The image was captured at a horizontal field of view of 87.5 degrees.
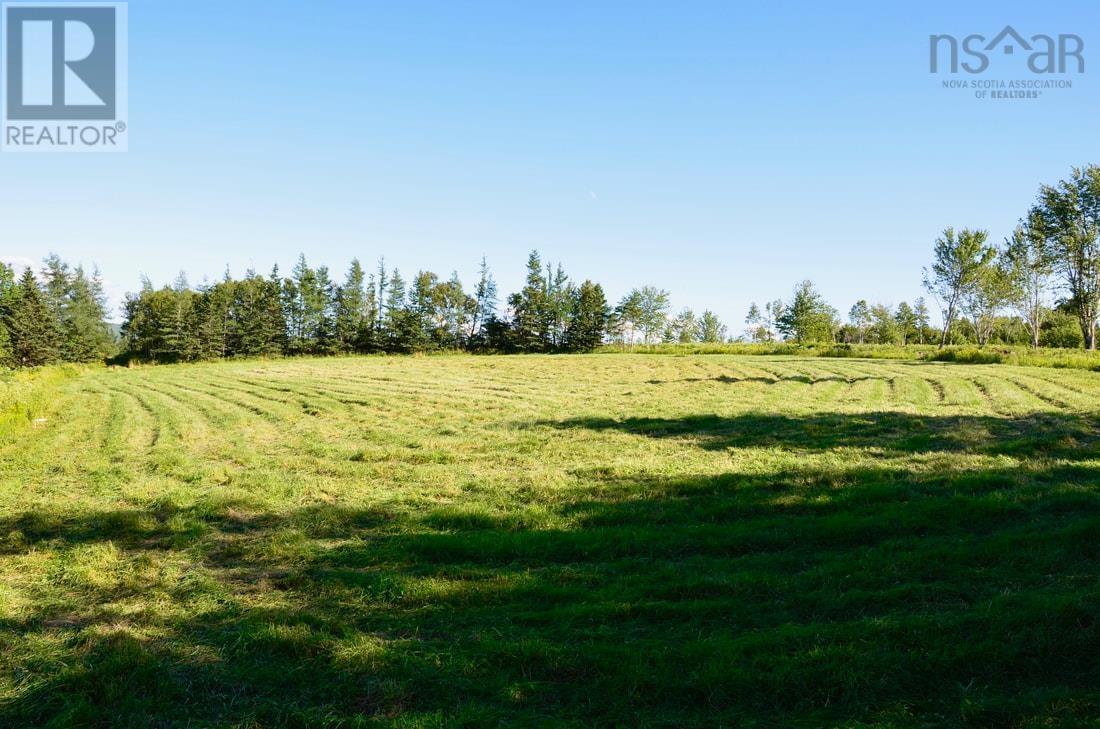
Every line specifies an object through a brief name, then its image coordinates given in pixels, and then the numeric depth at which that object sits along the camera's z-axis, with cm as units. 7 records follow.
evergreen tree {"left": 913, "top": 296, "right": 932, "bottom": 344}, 8994
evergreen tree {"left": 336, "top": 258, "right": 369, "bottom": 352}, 7044
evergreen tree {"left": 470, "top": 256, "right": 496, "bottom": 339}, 7894
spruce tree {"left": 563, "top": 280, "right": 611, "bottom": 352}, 7344
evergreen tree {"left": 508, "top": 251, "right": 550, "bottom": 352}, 7238
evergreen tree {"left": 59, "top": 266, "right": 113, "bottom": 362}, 6775
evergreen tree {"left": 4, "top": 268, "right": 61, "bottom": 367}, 6075
